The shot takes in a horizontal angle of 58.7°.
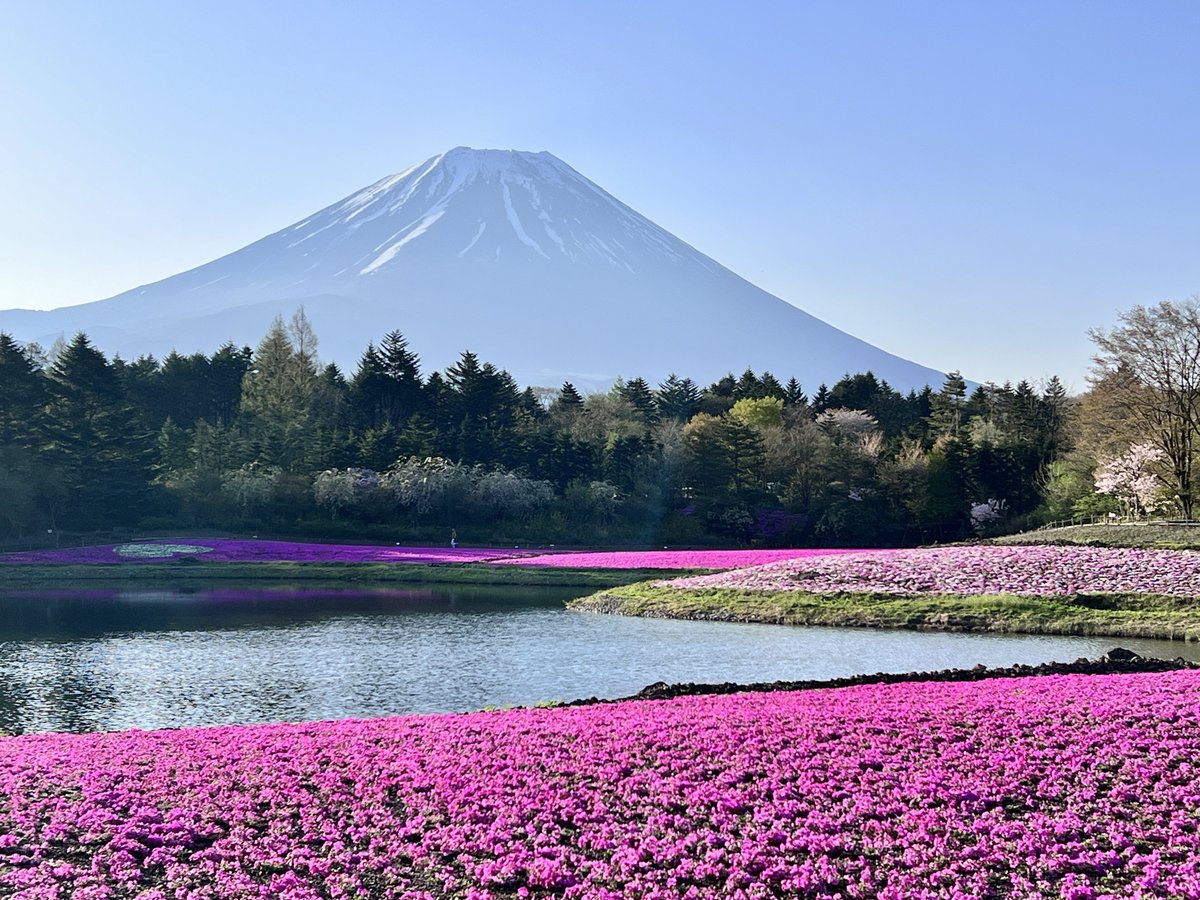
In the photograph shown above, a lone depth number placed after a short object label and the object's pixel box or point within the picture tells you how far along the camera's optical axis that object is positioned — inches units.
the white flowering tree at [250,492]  2503.7
